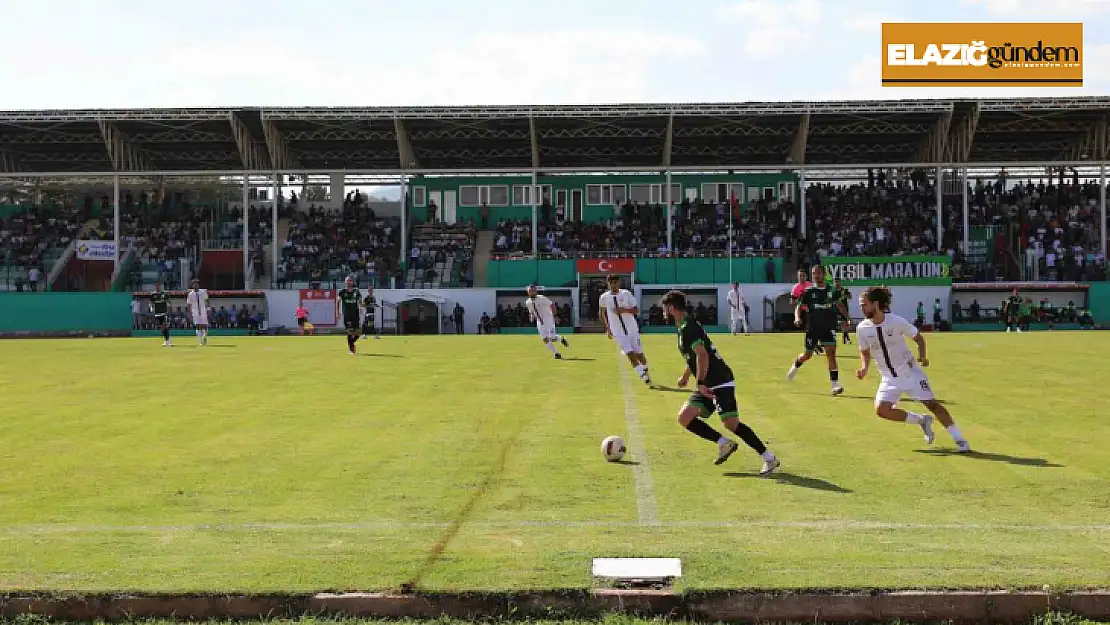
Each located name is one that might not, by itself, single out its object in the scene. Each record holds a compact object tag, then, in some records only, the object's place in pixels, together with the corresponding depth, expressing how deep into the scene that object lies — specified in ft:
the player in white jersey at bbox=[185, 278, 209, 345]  131.34
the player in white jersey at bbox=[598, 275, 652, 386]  71.49
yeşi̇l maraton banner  187.11
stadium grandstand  199.82
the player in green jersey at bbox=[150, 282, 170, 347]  130.35
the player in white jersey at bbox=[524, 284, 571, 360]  98.17
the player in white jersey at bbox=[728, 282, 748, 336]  137.37
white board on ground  21.81
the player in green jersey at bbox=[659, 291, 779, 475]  35.73
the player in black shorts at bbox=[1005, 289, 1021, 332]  170.60
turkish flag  194.59
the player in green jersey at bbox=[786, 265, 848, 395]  68.28
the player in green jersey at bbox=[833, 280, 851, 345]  76.22
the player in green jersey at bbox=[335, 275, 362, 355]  107.65
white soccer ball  37.58
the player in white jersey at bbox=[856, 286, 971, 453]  41.37
